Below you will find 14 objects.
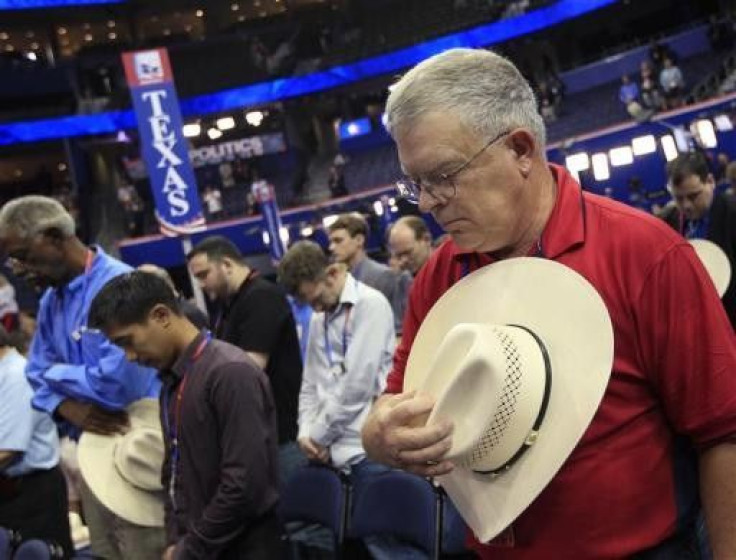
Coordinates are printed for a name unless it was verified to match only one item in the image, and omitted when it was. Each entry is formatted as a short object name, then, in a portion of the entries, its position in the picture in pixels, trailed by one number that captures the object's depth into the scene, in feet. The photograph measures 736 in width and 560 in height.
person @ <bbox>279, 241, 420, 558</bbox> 12.04
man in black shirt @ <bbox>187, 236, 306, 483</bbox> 13.01
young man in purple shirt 7.94
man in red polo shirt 3.76
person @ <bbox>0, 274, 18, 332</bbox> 23.94
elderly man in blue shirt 9.12
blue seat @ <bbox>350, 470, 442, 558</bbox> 10.09
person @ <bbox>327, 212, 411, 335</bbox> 17.15
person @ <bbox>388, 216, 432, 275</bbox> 16.78
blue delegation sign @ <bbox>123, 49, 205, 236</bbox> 30.14
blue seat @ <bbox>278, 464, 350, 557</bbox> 11.64
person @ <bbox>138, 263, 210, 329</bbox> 15.72
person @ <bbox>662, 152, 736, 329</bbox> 11.28
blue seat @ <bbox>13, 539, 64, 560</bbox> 8.48
